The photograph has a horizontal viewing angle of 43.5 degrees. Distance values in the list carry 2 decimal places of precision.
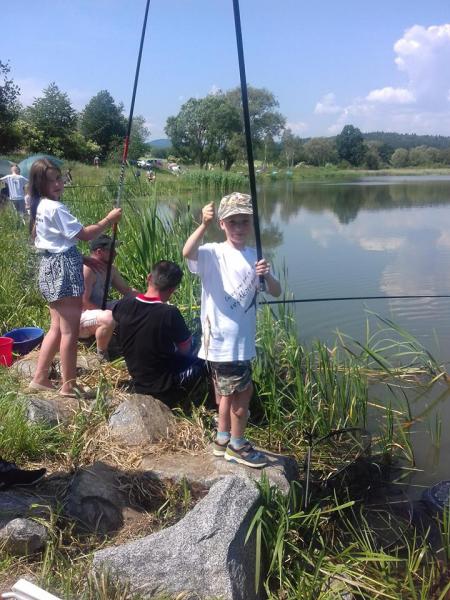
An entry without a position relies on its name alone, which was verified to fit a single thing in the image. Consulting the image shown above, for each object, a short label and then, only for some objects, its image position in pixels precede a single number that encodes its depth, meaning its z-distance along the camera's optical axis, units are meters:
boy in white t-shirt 2.35
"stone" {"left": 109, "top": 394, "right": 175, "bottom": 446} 2.60
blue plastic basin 3.70
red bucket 3.44
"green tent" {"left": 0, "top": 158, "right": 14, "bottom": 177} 16.52
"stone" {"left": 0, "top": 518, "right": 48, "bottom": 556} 1.86
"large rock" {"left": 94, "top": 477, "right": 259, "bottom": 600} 1.74
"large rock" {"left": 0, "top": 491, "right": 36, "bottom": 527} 1.95
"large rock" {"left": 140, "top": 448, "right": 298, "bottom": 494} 2.30
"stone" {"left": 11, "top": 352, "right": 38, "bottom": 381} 3.26
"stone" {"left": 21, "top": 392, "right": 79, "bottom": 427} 2.56
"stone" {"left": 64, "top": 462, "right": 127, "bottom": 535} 2.10
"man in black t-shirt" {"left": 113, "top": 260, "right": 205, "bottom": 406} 2.86
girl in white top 2.75
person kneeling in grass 3.44
